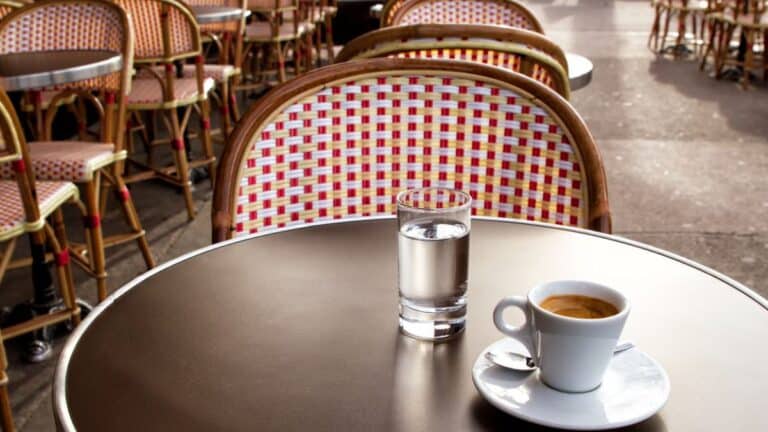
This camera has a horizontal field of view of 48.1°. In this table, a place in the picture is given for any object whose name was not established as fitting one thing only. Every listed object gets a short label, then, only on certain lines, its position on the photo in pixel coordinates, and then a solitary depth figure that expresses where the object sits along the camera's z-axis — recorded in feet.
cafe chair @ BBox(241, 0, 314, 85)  17.07
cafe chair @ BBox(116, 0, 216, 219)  10.70
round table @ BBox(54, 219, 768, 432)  2.21
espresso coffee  2.28
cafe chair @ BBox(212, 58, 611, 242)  4.58
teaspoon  2.32
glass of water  2.57
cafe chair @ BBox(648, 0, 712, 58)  22.95
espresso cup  2.13
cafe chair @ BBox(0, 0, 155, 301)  8.21
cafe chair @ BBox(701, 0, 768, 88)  19.19
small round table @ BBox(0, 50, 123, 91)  7.27
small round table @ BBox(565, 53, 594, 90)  7.83
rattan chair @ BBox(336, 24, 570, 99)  5.91
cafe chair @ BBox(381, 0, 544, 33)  8.53
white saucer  2.09
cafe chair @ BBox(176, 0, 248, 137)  12.75
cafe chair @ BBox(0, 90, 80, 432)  6.36
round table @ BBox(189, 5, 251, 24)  11.60
